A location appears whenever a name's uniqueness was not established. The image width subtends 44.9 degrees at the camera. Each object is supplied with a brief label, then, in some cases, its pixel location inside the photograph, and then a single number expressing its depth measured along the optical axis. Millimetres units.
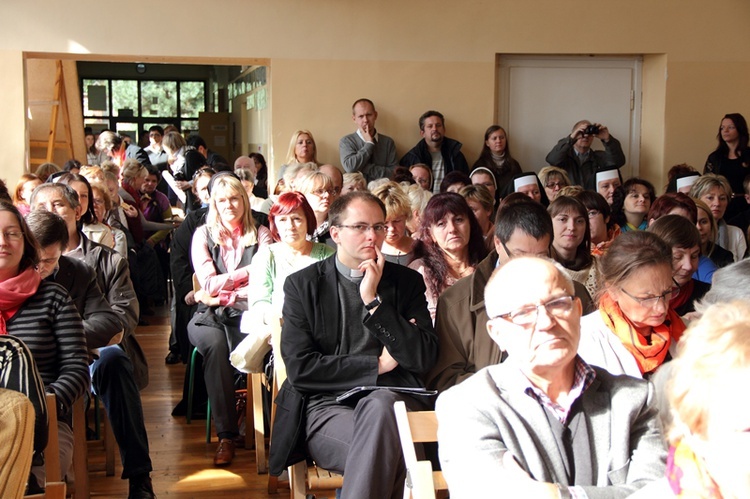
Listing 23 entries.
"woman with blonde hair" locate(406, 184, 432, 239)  5348
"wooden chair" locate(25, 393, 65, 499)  2607
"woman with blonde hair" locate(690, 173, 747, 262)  5488
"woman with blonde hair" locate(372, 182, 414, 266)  4594
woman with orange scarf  2773
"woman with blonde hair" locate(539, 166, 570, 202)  6739
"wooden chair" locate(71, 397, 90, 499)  3480
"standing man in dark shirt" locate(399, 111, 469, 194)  8023
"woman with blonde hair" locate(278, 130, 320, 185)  7699
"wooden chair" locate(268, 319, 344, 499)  3062
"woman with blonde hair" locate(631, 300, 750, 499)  1431
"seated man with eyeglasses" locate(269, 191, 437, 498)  2992
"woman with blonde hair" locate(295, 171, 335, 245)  5312
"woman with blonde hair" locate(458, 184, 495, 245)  5109
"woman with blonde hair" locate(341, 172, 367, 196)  6168
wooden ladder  10742
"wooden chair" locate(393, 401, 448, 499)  2088
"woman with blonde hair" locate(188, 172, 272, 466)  4324
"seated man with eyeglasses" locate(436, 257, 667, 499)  1947
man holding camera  8047
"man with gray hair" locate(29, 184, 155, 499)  3600
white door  8516
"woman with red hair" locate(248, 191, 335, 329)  4188
